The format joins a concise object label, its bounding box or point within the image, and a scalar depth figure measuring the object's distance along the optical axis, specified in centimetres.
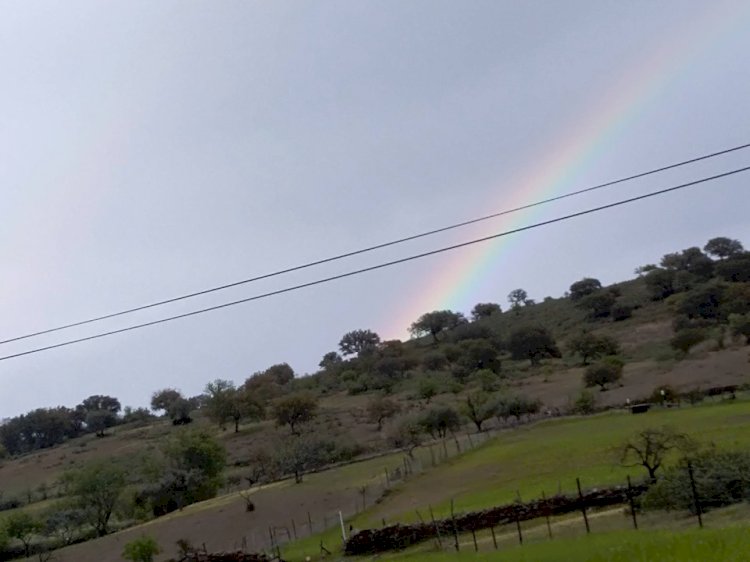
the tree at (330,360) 18385
